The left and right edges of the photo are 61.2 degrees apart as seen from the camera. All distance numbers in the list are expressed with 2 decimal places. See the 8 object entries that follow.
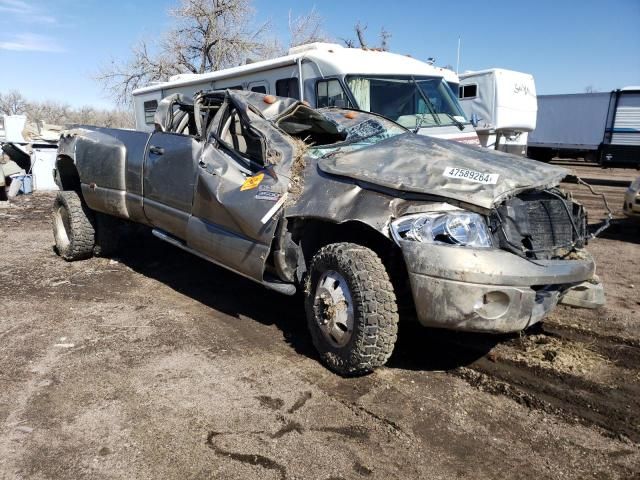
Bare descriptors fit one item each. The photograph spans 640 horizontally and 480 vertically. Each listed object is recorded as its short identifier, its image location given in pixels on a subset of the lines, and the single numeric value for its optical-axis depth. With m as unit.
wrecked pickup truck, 3.16
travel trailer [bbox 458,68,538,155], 13.89
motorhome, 8.58
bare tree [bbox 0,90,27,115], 42.11
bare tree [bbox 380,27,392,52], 25.78
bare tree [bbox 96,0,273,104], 25.33
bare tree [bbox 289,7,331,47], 26.93
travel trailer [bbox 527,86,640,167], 19.02
